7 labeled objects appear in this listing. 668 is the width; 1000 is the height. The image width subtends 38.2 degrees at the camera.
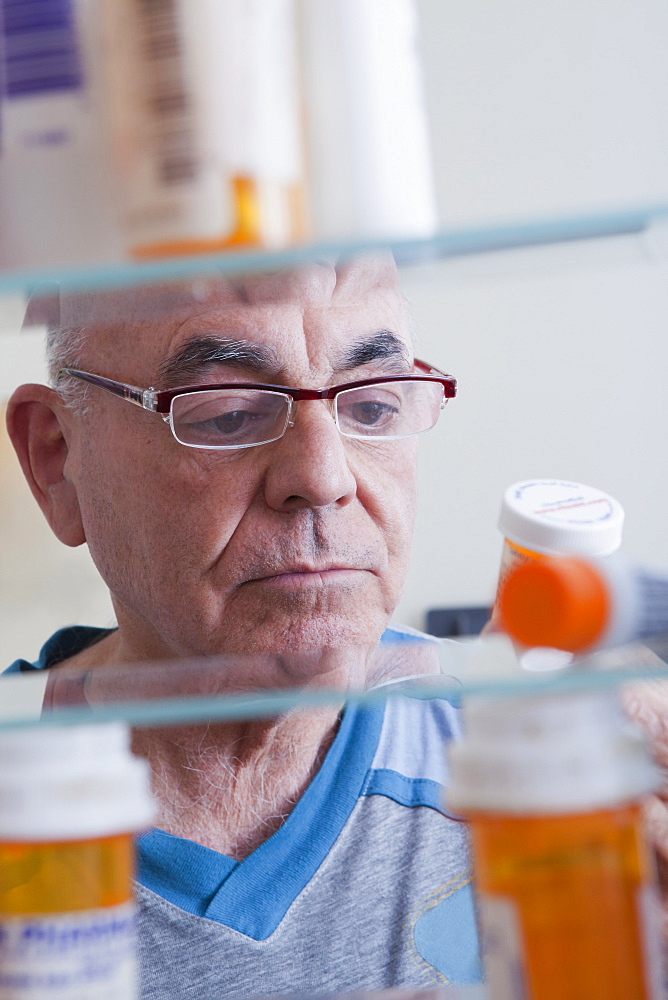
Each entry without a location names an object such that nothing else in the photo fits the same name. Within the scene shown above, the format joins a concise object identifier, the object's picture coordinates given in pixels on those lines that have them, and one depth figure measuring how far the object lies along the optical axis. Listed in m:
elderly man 0.86
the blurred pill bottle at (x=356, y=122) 0.42
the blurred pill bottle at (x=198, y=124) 0.39
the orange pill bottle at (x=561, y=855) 0.39
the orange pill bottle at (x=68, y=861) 0.38
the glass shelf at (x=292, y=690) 0.43
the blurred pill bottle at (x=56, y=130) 0.42
